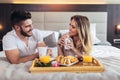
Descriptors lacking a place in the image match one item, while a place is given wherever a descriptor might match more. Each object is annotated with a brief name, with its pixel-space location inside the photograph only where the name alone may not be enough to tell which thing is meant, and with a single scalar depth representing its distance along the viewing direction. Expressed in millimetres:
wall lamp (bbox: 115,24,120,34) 4422
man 1640
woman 1975
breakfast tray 1243
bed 1180
